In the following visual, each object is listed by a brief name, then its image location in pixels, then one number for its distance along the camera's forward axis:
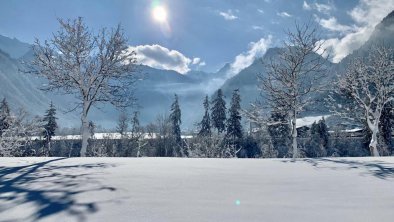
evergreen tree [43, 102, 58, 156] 62.69
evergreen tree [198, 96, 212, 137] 73.38
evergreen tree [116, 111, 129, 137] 71.19
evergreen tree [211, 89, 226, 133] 73.56
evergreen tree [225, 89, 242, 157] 65.44
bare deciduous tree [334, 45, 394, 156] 22.70
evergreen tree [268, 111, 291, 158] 66.44
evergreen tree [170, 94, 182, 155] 80.25
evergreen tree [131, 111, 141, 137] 75.00
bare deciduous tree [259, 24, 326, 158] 18.14
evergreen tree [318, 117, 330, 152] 72.88
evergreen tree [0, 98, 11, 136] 34.81
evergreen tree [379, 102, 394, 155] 43.25
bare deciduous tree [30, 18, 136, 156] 17.81
